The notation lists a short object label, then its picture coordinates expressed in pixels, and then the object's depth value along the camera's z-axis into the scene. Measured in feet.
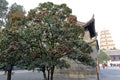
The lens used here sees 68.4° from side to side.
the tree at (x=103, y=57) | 93.98
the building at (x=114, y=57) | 108.29
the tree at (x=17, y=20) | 15.89
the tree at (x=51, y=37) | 15.16
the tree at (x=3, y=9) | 39.16
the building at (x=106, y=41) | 156.20
